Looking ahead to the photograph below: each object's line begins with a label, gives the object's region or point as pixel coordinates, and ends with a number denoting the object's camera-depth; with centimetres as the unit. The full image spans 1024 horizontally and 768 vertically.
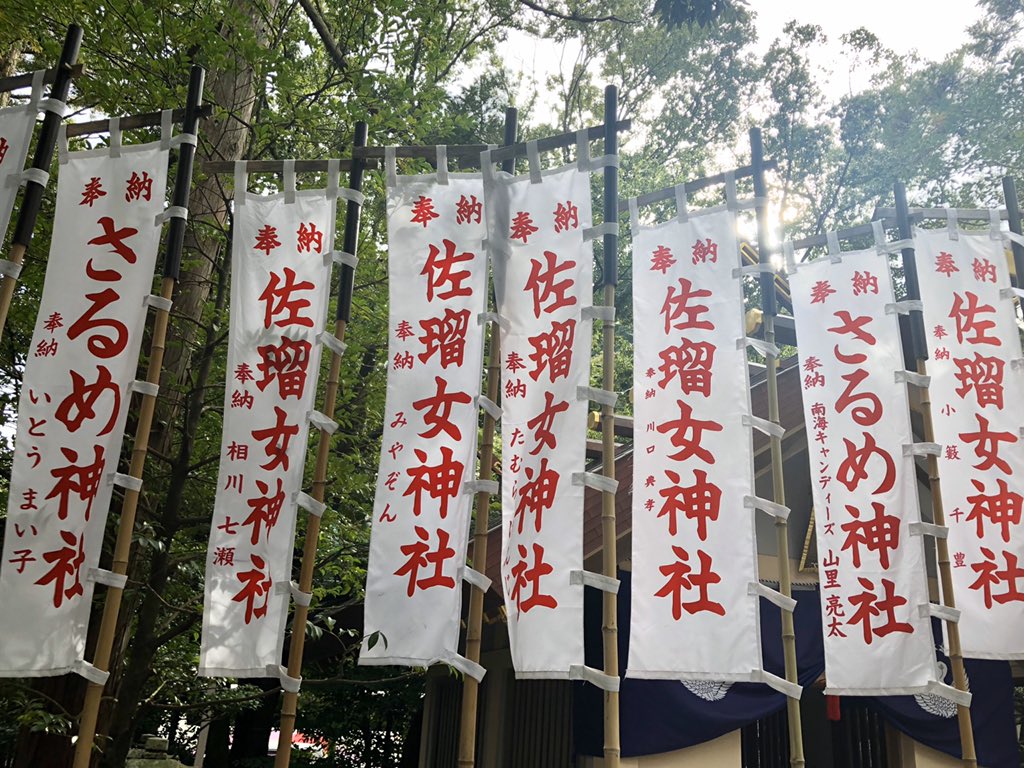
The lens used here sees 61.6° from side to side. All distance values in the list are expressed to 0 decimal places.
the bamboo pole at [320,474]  488
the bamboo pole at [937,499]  546
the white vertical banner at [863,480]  556
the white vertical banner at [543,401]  474
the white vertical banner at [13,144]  555
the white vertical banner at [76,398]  472
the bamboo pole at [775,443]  518
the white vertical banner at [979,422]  613
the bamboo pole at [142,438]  467
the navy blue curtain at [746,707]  725
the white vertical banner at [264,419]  501
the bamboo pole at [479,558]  473
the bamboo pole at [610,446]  474
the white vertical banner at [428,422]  484
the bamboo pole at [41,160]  531
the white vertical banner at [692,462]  505
